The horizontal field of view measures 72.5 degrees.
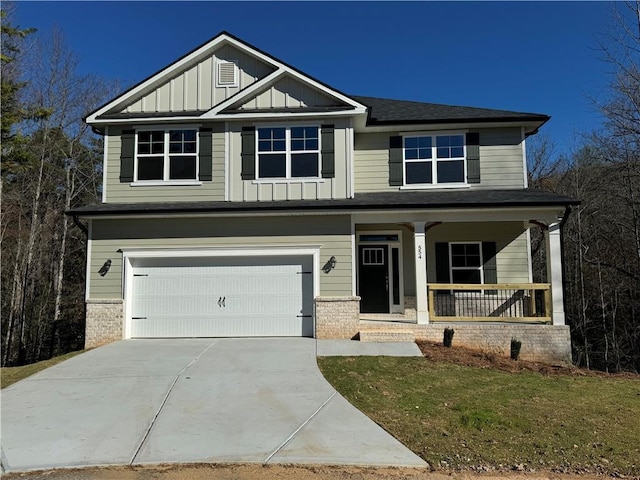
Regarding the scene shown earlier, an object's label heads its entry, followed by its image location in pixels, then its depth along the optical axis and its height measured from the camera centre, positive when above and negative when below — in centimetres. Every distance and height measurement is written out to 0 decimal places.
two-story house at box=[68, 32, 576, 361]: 1127 +156
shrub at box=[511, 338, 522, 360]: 999 -174
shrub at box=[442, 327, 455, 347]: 1036 -151
